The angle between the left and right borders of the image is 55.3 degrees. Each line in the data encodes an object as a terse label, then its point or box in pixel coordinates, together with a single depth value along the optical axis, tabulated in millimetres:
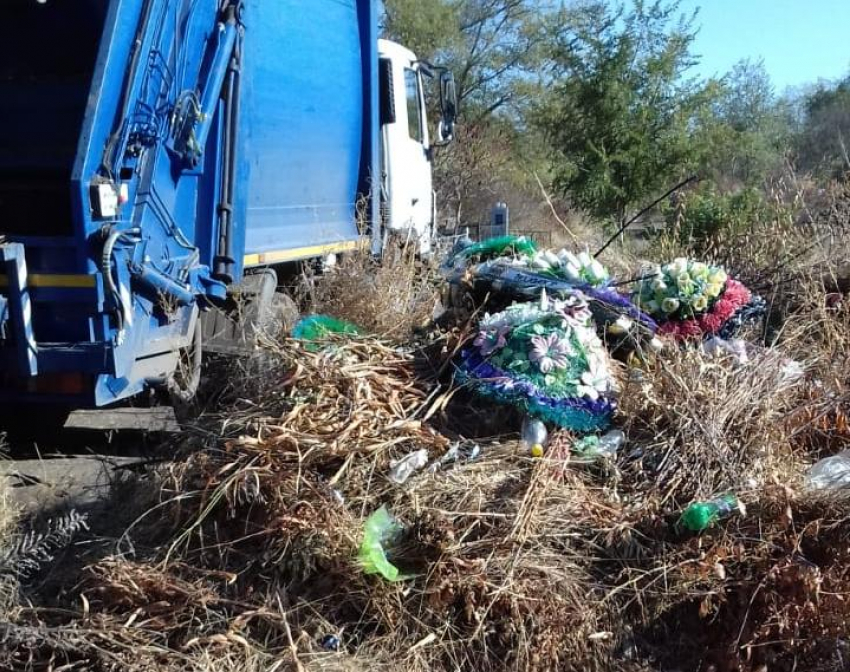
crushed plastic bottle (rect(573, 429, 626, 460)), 3295
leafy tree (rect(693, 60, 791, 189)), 12750
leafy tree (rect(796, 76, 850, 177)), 19328
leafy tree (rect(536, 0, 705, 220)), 12773
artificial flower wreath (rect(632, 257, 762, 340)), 4203
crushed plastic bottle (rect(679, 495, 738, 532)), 2959
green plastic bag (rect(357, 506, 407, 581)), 2754
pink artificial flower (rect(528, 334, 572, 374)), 3475
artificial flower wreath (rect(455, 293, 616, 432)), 3404
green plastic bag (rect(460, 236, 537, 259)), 5418
